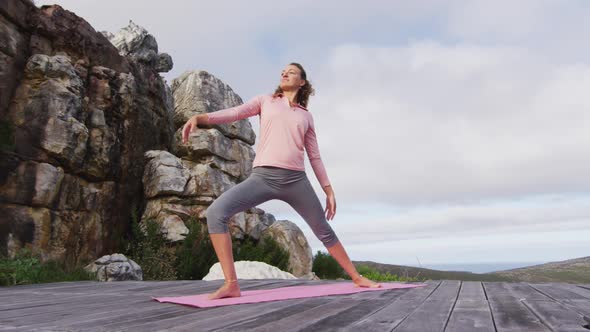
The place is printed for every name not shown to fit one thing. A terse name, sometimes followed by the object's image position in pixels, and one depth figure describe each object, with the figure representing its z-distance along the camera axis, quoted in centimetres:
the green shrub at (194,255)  1388
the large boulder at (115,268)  1112
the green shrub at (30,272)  766
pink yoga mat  390
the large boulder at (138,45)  1902
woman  434
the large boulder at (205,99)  1884
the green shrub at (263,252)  1541
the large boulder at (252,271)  1067
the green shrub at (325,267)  1870
